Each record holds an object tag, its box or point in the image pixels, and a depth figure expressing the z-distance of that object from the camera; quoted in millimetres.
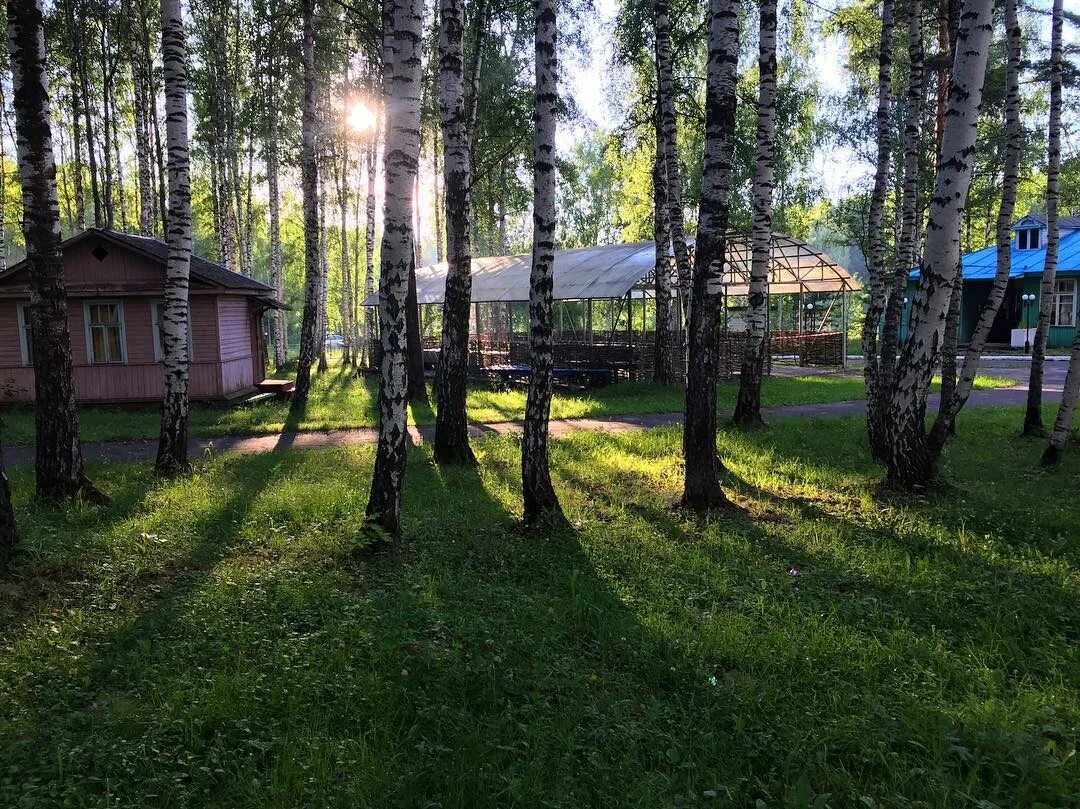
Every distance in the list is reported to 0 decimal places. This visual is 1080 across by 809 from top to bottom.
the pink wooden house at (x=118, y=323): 16078
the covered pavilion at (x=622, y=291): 20180
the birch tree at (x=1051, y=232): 10062
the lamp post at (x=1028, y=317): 30453
